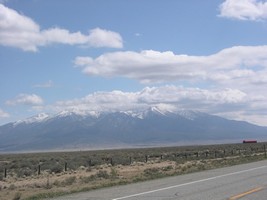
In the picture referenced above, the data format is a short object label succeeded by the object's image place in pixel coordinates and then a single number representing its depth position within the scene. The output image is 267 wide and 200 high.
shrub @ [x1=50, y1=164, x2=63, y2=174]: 37.88
